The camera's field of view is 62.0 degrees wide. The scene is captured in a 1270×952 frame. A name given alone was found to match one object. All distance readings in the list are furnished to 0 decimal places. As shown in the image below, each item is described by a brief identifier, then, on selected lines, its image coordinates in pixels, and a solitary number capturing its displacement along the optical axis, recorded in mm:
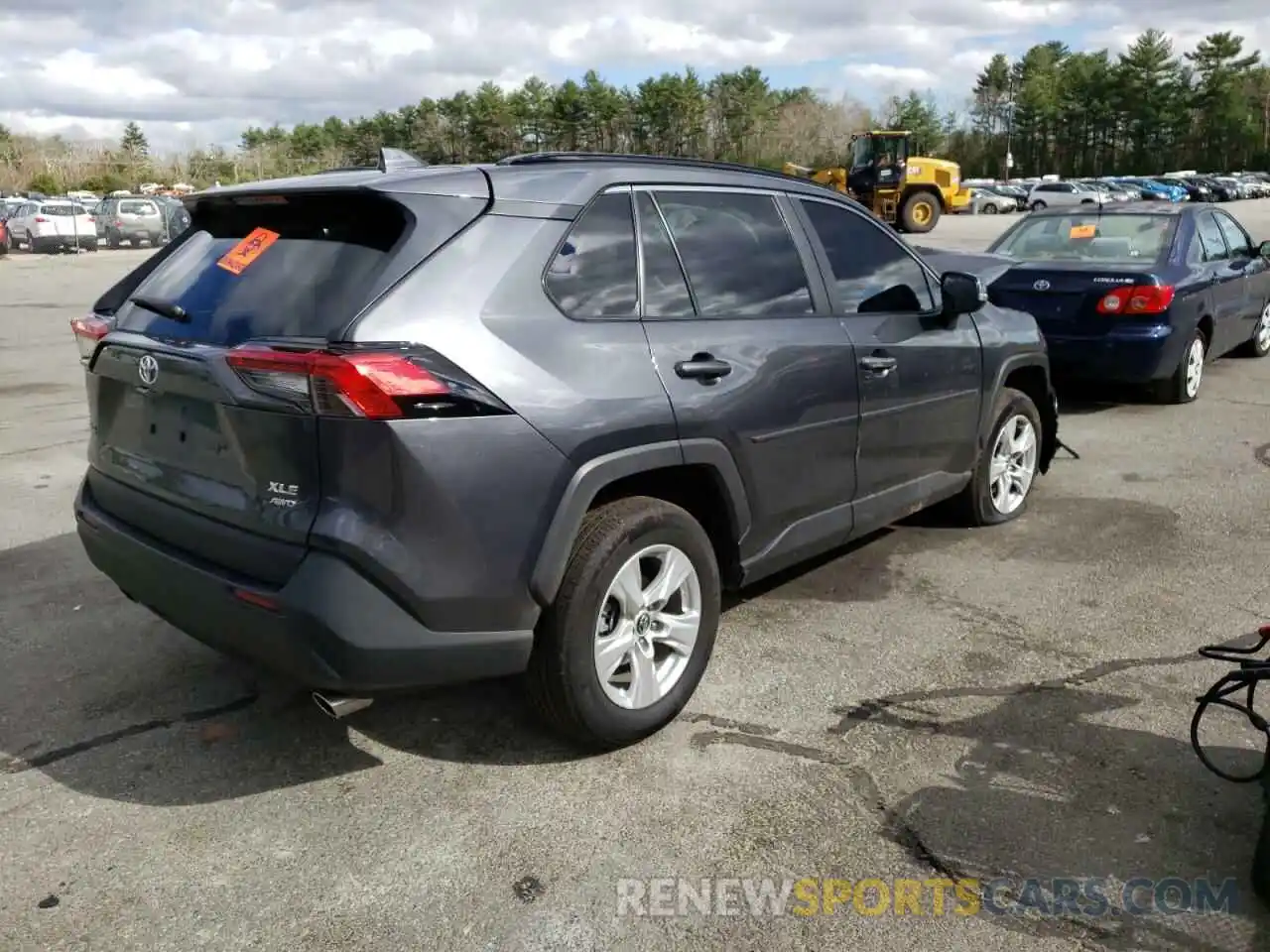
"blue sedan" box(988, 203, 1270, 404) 7926
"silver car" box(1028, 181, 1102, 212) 51219
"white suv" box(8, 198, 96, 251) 31562
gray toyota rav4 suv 2730
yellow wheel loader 33656
